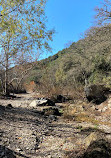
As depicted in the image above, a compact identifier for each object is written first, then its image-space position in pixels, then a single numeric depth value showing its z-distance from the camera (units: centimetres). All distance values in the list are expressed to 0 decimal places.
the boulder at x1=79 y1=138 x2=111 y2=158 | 160
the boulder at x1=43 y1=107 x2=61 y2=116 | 529
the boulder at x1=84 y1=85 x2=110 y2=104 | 650
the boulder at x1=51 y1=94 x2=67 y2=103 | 900
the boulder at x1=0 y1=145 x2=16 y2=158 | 172
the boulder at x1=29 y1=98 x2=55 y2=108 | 668
